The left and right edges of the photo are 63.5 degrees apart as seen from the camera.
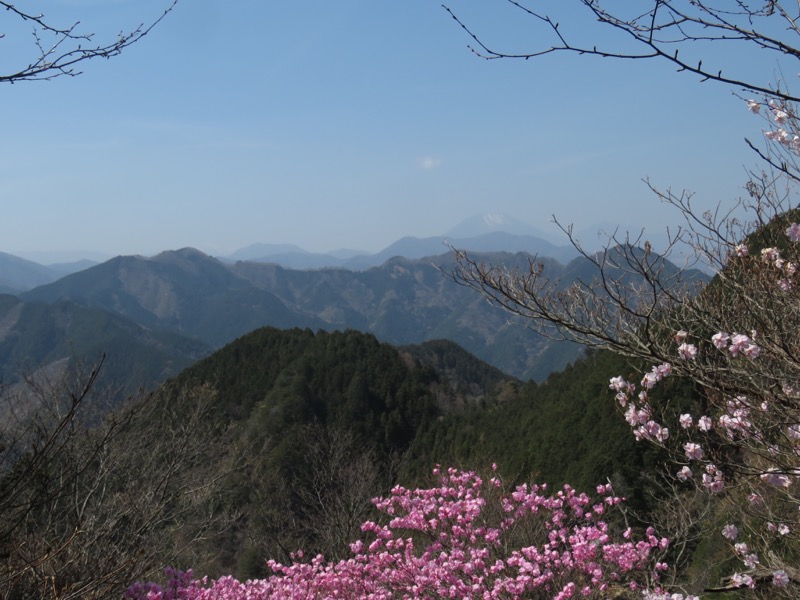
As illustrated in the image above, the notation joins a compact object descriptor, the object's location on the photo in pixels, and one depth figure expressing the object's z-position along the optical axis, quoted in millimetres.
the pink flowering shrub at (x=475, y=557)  7207
